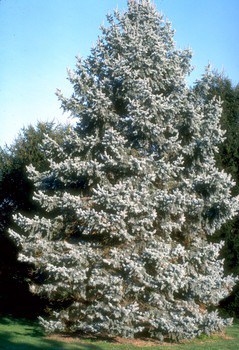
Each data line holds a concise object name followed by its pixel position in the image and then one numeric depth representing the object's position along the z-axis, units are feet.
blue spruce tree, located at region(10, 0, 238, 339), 32.40
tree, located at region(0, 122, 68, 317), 58.39
